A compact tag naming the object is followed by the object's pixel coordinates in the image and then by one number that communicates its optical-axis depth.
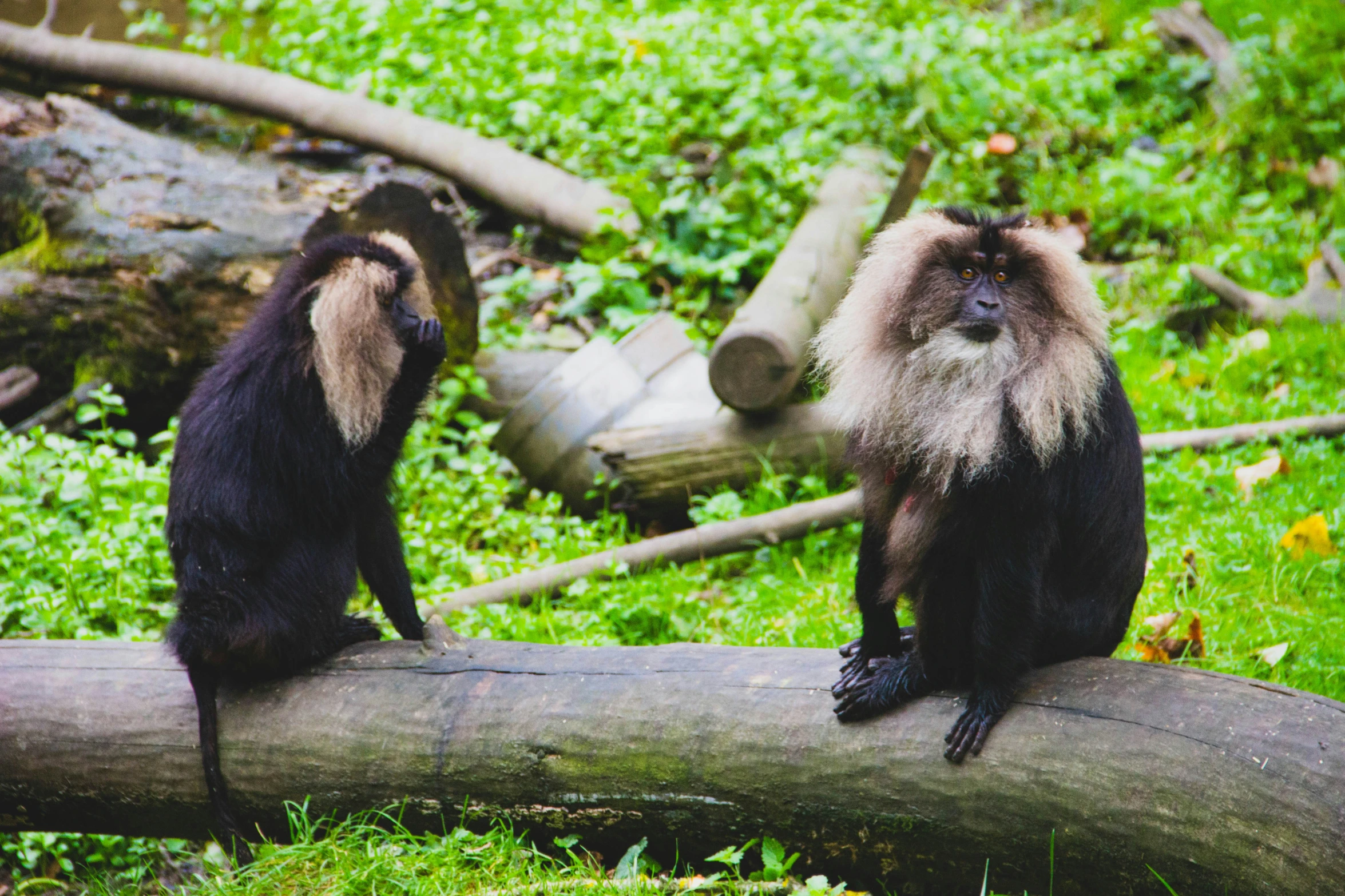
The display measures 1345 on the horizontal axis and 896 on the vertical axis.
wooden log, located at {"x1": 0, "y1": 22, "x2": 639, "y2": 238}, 14.53
